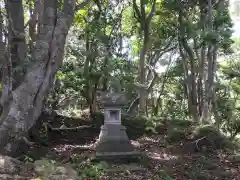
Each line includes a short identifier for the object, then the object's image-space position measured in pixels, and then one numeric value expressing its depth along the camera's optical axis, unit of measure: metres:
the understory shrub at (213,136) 5.78
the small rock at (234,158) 5.10
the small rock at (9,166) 3.10
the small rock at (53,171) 3.21
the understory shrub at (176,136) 6.25
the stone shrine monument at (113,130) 5.08
